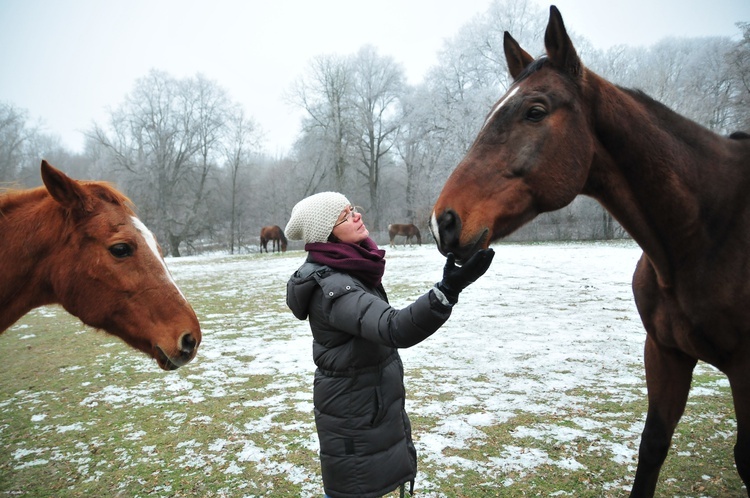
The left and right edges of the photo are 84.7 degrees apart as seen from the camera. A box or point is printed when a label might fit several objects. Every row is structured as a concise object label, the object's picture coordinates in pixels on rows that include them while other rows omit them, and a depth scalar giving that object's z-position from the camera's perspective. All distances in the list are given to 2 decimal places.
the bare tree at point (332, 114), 39.59
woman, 2.00
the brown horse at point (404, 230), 32.52
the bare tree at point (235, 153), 39.44
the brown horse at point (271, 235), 35.28
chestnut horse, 2.27
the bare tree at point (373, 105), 41.16
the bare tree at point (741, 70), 18.41
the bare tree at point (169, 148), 34.91
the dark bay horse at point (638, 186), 1.88
